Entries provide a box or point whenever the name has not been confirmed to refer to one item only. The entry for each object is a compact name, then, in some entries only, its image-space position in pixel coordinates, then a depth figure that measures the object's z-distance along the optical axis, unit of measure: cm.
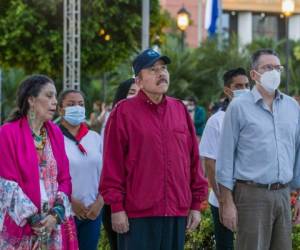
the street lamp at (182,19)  4033
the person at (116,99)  1090
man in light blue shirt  943
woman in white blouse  1083
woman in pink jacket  870
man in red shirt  877
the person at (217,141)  1123
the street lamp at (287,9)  3354
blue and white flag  4490
